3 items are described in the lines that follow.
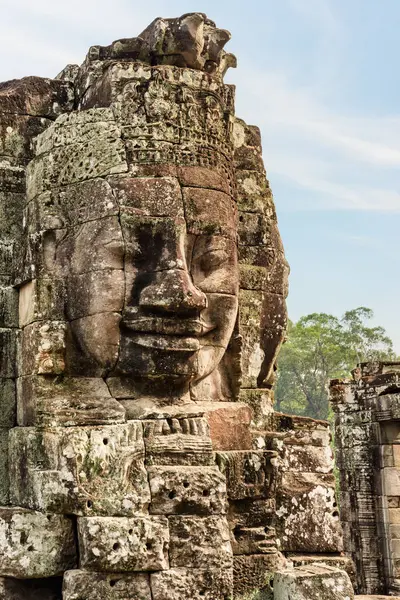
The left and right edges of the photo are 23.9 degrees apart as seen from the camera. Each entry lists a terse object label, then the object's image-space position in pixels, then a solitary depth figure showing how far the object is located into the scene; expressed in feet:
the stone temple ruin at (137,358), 19.84
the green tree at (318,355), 140.46
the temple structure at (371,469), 52.75
